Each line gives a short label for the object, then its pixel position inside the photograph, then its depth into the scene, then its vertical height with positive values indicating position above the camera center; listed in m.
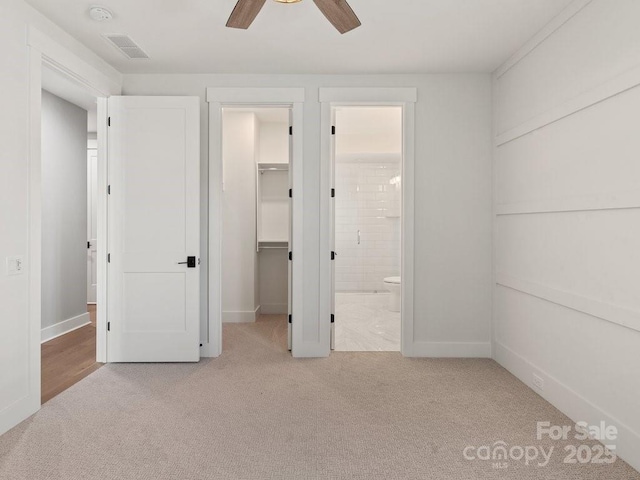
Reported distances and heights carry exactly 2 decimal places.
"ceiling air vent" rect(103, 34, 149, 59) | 3.03 +1.49
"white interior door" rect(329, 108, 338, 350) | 3.83 +0.16
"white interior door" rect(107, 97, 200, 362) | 3.55 +0.05
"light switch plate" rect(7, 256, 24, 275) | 2.44 -0.20
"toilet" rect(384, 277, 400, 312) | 5.78 -0.83
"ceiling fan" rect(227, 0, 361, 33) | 2.04 +1.18
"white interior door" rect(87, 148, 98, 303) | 6.03 +0.25
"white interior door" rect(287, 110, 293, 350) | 3.82 +0.19
